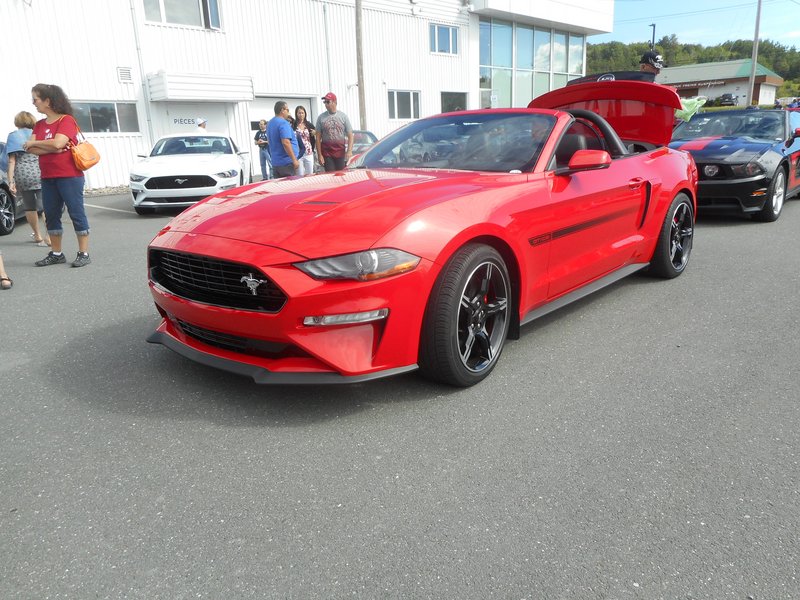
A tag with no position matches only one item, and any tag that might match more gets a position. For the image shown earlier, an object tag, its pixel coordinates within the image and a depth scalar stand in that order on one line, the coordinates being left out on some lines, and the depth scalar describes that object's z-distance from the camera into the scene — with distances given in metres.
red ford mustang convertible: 2.55
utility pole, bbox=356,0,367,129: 18.16
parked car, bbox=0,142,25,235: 8.30
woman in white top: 10.12
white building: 15.09
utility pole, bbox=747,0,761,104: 29.95
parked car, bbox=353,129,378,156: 15.70
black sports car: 7.40
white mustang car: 9.79
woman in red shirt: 5.64
